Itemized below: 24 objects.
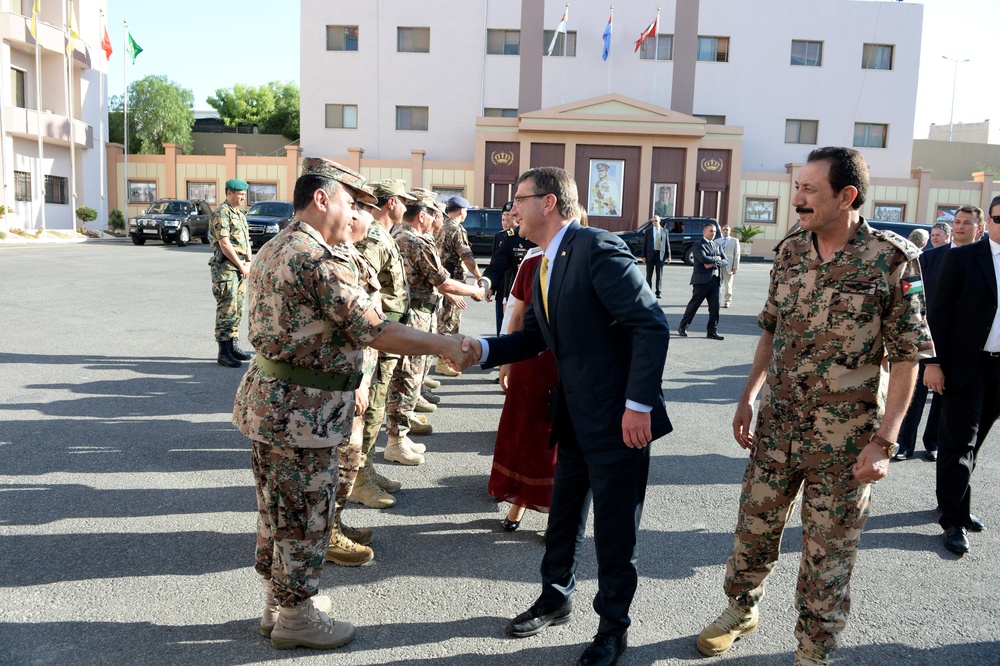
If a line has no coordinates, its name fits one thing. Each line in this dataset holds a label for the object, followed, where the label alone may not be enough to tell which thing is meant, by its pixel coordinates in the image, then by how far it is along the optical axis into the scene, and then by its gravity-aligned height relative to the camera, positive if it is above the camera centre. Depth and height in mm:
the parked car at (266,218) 25058 +432
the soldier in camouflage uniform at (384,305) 4656 -468
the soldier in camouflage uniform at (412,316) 5566 -619
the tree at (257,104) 55781 +9946
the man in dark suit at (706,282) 11977 -568
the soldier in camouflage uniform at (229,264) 8398 -414
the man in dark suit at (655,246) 16516 +1
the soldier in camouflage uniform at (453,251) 8148 -150
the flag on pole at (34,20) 29109 +8001
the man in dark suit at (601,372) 2918 -529
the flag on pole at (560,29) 33188 +9756
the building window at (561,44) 35531 +9651
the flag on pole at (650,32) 32781 +9675
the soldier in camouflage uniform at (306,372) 2889 -585
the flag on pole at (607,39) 33069 +9322
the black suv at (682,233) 26150 +501
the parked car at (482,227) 24500 +415
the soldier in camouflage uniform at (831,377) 2811 -494
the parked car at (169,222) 28562 +166
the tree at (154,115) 40938 +6257
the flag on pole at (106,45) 33781 +8309
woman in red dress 4395 -1124
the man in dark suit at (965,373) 4363 -690
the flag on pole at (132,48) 34219 +8318
